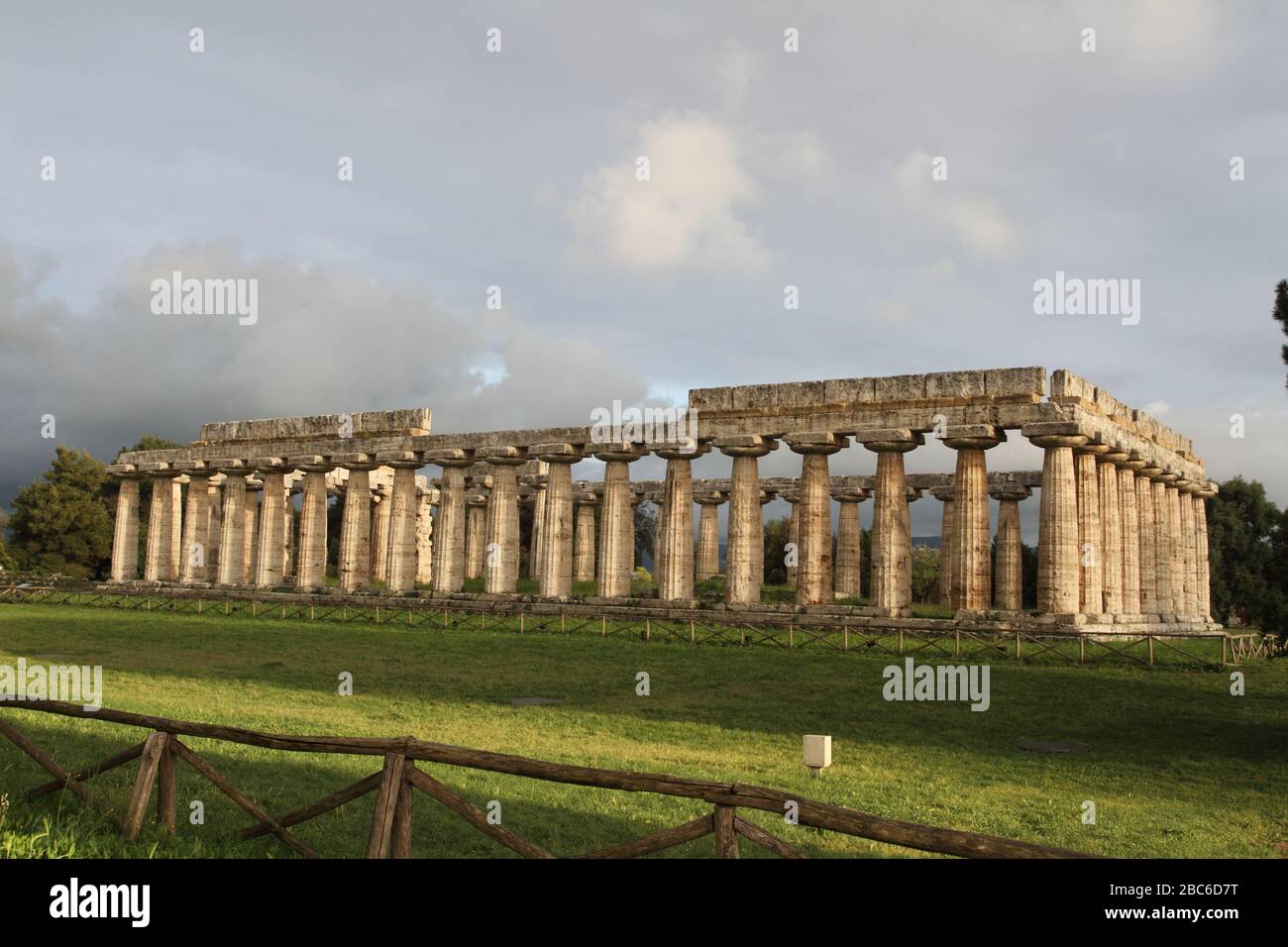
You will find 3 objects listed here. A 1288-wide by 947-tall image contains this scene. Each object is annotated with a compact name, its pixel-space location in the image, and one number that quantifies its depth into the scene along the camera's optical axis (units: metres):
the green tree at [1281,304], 21.58
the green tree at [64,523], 81.06
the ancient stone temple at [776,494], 38.22
